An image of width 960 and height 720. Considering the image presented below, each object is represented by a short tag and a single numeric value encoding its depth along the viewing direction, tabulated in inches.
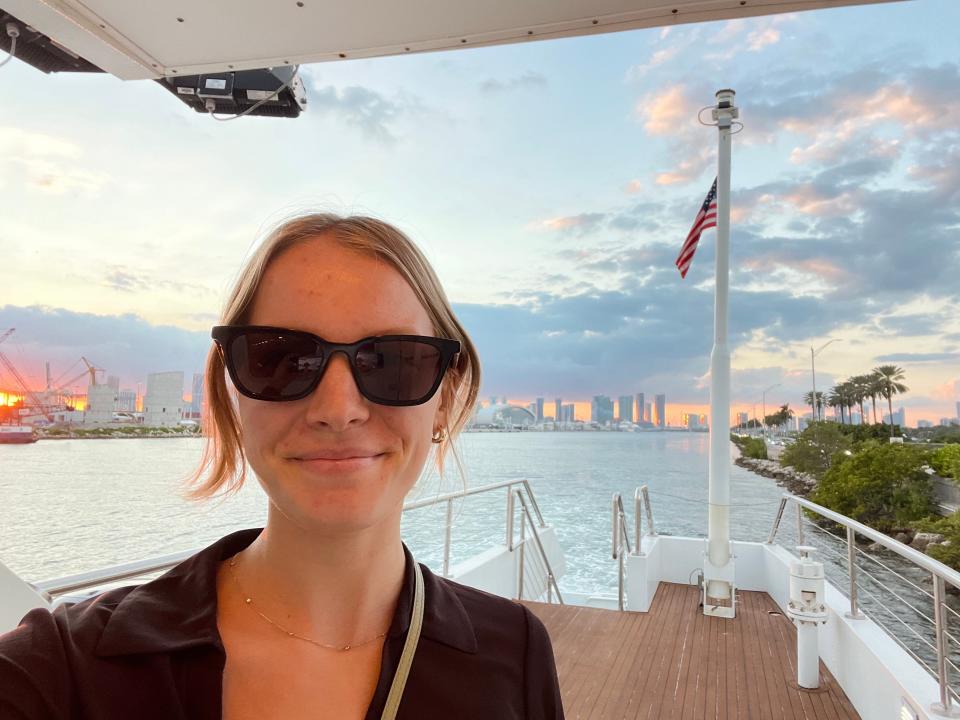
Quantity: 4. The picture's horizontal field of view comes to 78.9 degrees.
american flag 225.1
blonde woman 19.8
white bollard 129.3
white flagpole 192.2
